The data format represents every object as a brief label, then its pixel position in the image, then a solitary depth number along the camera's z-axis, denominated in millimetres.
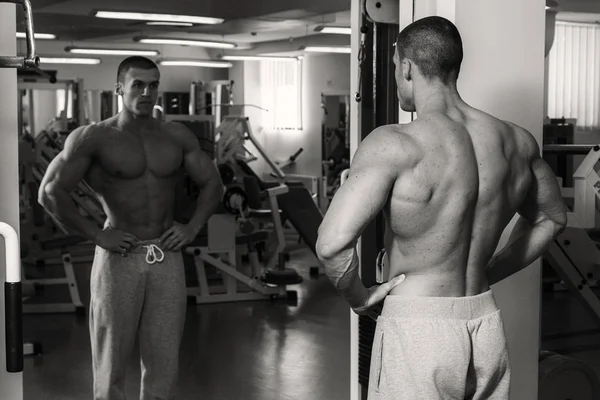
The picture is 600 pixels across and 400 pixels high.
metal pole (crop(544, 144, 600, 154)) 3779
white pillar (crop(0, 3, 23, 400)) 2480
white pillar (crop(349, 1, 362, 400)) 2938
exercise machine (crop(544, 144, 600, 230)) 3791
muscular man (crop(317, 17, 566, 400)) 1853
